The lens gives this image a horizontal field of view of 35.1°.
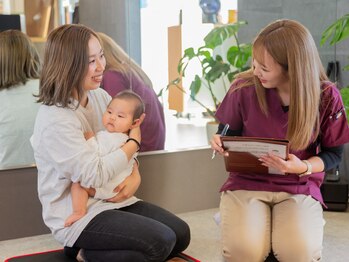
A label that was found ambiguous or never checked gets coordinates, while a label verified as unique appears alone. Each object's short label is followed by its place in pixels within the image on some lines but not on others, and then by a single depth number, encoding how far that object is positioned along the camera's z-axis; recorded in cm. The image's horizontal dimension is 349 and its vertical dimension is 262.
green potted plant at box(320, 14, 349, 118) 275
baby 210
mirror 266
